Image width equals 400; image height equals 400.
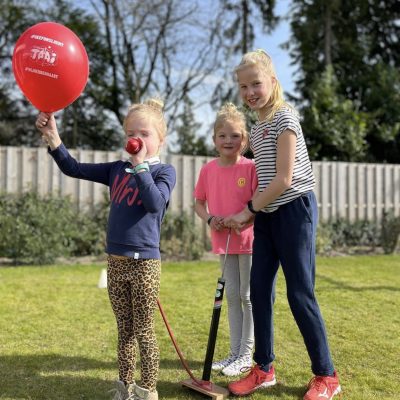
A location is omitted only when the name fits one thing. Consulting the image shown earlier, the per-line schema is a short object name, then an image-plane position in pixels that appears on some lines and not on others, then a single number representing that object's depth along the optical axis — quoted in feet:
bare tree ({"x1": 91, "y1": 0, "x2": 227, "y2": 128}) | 52.31
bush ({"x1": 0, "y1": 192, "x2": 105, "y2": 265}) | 25.21
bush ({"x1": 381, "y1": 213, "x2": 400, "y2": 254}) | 31.14
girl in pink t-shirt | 10.63
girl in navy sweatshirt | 8.45
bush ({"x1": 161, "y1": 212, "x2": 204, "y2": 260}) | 28.17
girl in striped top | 8.82
